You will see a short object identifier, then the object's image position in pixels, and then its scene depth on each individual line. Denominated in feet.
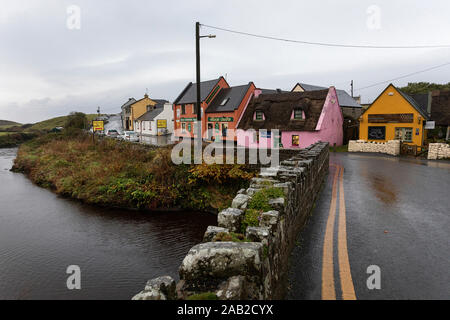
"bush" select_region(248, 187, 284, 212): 16.45
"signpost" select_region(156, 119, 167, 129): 125.45
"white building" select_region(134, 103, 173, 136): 185.26
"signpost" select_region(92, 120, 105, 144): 137.39
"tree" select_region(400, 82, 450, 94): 177.06
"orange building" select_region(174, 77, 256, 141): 125.90
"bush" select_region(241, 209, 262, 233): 14.74
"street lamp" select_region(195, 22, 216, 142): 56.03
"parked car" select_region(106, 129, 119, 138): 144.81
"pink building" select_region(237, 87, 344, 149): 105.70
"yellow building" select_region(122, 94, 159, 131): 216.54
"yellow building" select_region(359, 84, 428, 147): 103.65
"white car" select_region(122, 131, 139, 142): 135.52
